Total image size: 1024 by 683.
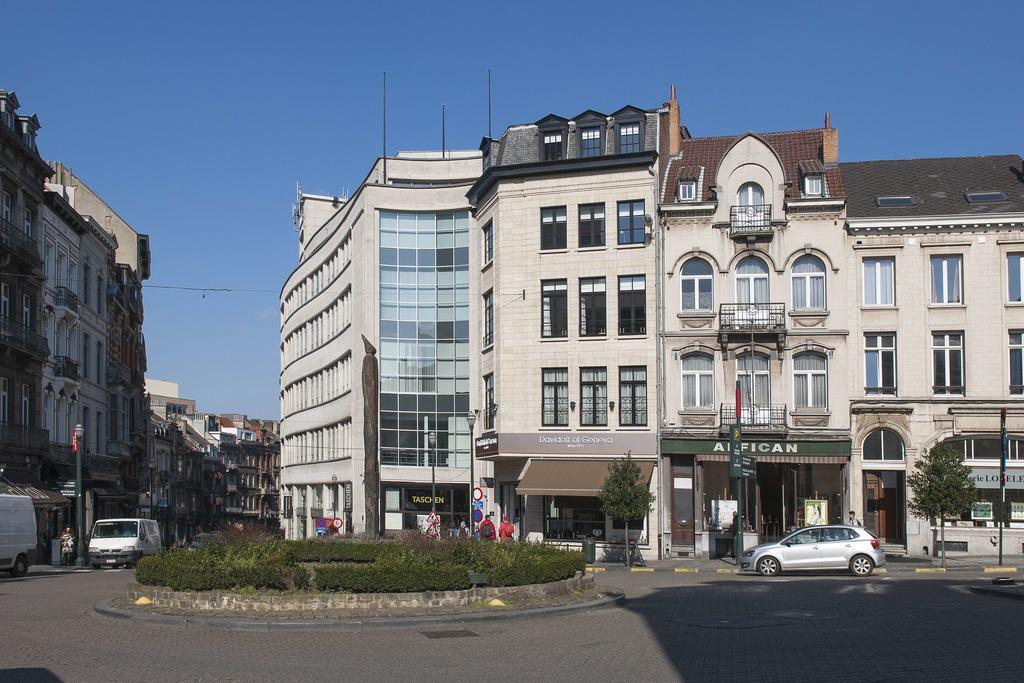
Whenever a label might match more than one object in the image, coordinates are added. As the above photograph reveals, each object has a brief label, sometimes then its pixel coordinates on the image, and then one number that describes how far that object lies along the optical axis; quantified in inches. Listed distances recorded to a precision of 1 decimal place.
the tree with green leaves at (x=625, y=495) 1583.4
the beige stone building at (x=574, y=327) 1771.7
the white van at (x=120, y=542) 1673.2
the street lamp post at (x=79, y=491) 1778.7
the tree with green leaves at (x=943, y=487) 1477.6
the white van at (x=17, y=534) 1325.0
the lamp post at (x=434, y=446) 2309.3
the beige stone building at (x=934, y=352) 1659.7
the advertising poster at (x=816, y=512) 1679.4
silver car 1291.8
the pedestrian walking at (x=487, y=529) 1491.9
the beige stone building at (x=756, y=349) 1700.3
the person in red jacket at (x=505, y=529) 1518.9
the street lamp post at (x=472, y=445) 1847.9
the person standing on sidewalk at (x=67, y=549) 1822.1
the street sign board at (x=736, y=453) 1497.9
